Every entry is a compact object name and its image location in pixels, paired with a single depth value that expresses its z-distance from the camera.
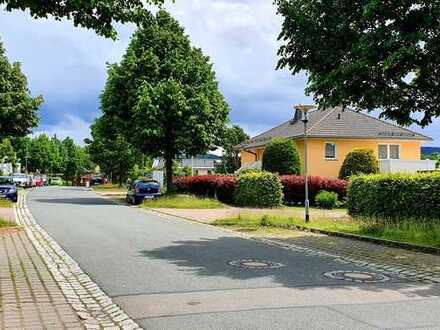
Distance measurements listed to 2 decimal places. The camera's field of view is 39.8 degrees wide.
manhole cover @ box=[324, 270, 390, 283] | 9.64
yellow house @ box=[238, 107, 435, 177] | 43.42
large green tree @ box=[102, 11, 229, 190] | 36.16
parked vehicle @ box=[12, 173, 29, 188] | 64.43
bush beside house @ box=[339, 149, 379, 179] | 37.16
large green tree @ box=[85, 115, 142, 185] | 72.94
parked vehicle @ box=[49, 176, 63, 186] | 105.74
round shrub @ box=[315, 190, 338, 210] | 31.58
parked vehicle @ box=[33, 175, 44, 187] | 80.90
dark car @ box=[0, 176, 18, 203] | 35.50
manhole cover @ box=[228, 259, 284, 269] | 11.02
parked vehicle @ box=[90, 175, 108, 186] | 101.22
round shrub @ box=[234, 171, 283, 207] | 31.97
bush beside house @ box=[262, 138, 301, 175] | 36.88
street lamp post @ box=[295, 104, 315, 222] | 20.64
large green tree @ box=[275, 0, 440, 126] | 12.76
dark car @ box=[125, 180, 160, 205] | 35.97
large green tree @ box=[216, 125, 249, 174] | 77.81
